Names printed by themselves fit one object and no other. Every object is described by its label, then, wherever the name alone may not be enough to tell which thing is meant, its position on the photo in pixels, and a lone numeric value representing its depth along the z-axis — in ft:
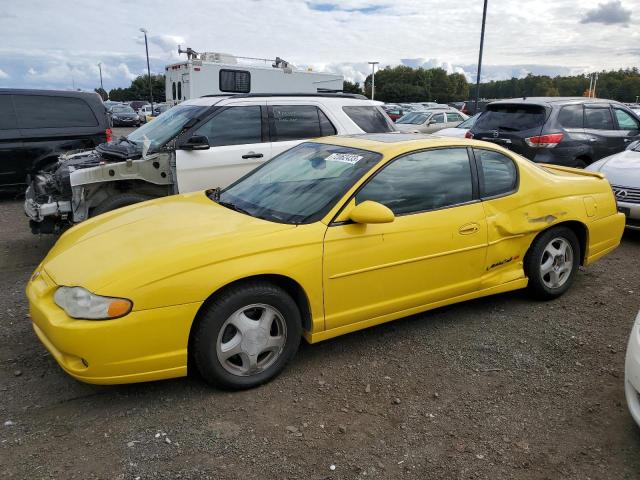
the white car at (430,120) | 54.40
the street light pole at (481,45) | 65.51
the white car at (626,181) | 20.88
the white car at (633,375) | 8.71
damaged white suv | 18.13
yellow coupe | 9.30
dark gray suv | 25.96
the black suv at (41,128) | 27.61
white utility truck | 44.57
